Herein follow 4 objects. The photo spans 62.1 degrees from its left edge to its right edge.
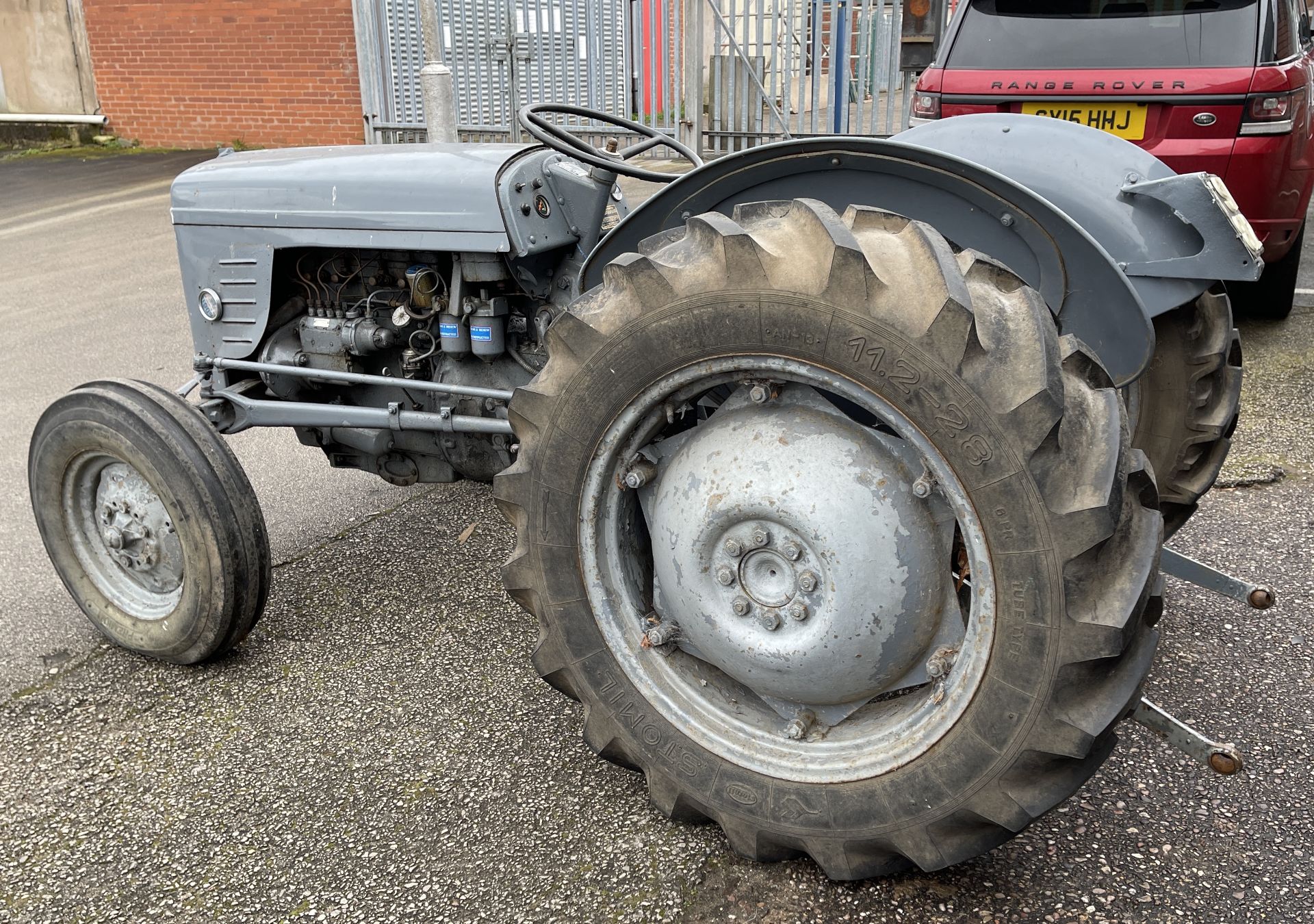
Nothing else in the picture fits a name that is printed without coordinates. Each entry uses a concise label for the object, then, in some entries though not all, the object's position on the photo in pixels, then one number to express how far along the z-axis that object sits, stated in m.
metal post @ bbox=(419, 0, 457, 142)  7.08
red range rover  5.03
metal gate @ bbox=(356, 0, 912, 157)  9.55
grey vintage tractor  1.78
